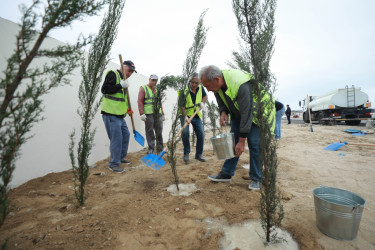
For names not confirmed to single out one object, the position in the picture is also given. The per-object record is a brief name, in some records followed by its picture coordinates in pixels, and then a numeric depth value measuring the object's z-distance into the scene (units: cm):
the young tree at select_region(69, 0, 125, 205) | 219
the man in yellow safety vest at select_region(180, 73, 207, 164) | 427
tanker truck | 1246
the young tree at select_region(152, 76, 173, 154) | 314
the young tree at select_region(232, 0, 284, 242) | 171
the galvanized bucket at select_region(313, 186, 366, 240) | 167
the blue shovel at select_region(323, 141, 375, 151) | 538
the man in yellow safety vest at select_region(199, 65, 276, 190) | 238
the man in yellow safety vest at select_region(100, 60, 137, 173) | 354
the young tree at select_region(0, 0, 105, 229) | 121
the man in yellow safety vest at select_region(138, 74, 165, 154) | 500
